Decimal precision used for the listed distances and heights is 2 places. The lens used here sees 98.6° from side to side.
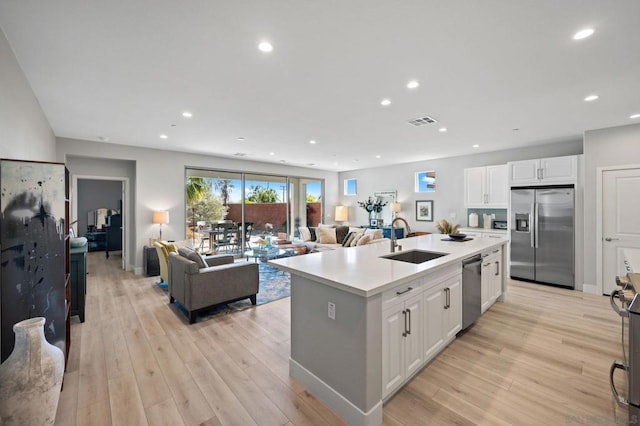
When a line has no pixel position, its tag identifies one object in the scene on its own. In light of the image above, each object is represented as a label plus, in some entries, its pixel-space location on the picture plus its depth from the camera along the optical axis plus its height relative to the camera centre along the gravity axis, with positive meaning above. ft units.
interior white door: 13.26 -0.38
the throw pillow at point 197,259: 11.66 -1.95
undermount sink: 9.68 -1.60
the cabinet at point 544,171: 15.37 +2.39
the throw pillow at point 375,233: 20.24 -1.59
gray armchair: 11.03 -3.03
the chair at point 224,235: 23.15 -1.91
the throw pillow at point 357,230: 22.55 -1.49
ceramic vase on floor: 4.67 -2.93
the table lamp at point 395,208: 25.79 +0.39
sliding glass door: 22.09 +0.49
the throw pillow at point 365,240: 19.52 -1.96
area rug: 12.05 -4.26
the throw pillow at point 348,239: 20.99 -2.08
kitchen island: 5.65 -2.65
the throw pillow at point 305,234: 25.46 -1.99
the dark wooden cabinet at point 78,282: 10.97 -2.77
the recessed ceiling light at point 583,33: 6.31 +4.15
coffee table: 19.06 -2.93
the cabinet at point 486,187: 18.71 +1.77
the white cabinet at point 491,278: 10.92 -2.80
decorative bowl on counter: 12.67 -1.12
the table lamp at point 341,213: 31.12 -0.07
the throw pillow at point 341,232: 24.75 -1.78
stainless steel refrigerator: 15.30 -1.34
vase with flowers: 27.68 +0.65
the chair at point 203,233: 22.13 -1.63
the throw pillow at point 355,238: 20.31 -1.96
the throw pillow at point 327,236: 24.26 -2.08
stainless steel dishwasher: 9.22 -2.70
